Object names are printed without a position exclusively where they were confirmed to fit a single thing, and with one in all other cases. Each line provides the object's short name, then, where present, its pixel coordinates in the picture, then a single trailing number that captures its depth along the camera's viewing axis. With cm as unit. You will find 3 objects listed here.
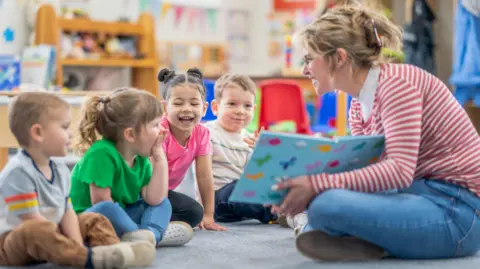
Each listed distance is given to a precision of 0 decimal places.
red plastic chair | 522
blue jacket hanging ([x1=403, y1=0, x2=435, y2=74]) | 593
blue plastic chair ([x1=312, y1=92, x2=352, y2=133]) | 622
